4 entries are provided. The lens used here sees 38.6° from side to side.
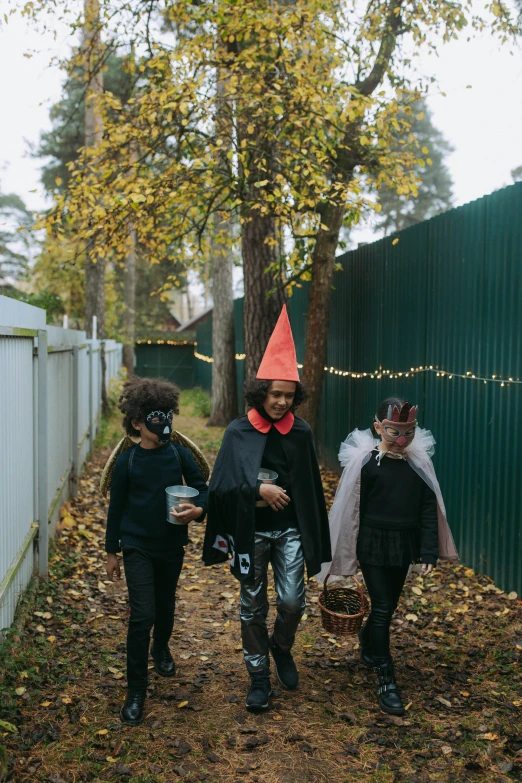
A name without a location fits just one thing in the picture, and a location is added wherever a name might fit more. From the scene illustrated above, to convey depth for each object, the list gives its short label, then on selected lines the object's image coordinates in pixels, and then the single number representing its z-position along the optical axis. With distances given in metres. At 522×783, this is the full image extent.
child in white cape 4.23
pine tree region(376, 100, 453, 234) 38.81
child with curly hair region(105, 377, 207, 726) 3.96
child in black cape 4.05
